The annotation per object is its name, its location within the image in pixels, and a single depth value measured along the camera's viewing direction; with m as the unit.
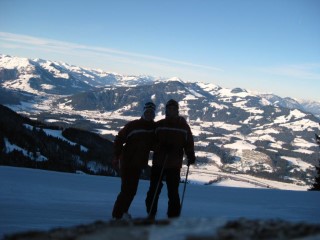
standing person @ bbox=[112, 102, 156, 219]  8.08
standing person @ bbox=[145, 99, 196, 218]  8.01
